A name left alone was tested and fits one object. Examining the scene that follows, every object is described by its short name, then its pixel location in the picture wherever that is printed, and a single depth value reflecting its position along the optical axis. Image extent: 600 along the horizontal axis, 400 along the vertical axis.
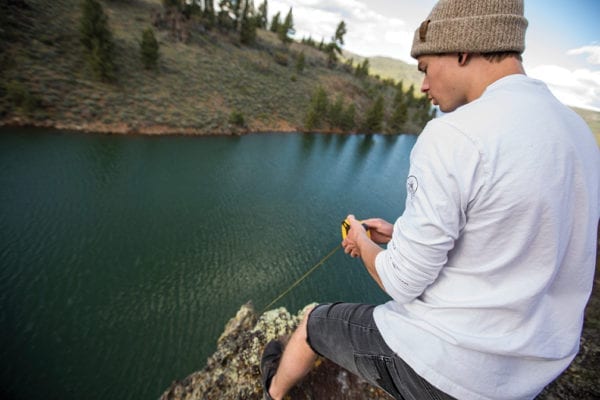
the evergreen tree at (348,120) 33.66
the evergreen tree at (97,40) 17.64
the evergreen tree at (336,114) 32.84
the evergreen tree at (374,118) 36.69
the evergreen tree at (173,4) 32.53
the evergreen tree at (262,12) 56.17
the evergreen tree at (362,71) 54.67
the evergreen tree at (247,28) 40.08
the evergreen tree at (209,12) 39.33
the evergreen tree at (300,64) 40.25
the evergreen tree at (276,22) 57.94
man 0.73
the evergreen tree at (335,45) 48.62
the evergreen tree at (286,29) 48.68
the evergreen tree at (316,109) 29.50
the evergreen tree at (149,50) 22.31
